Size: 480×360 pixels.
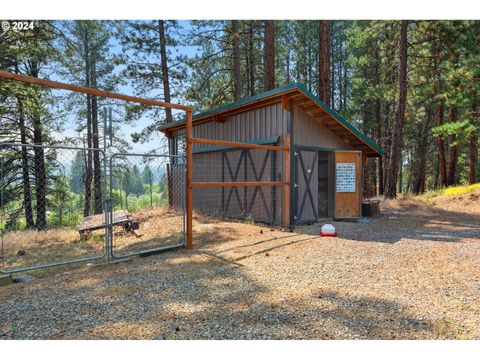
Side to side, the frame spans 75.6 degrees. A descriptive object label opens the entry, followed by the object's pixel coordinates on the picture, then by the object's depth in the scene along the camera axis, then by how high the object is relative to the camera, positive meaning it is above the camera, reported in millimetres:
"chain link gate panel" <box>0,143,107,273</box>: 5398 -1535
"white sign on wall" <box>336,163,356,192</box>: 9477 -188
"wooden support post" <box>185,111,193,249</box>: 5492 -66
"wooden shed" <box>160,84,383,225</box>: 8125 +373
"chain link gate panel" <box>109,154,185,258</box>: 5977 -1434
